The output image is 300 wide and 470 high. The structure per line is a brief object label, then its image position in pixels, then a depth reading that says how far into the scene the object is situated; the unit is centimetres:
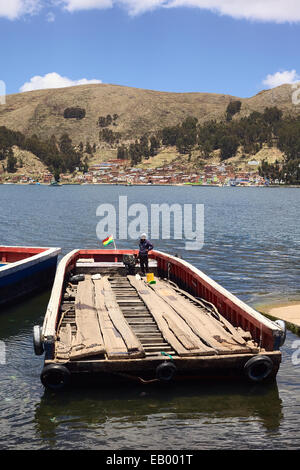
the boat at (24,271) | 1953
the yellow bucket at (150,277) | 1989
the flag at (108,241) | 2262
